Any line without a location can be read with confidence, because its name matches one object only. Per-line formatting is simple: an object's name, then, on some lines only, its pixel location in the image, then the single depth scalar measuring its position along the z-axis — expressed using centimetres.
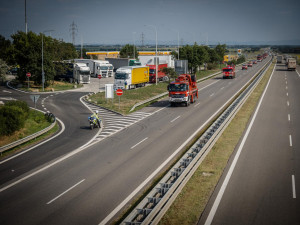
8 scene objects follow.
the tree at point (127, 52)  11384
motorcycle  2591
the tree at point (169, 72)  5875
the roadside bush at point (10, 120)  2336
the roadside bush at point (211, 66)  9389
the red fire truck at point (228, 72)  6644
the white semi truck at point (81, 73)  5722
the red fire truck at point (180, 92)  3453
